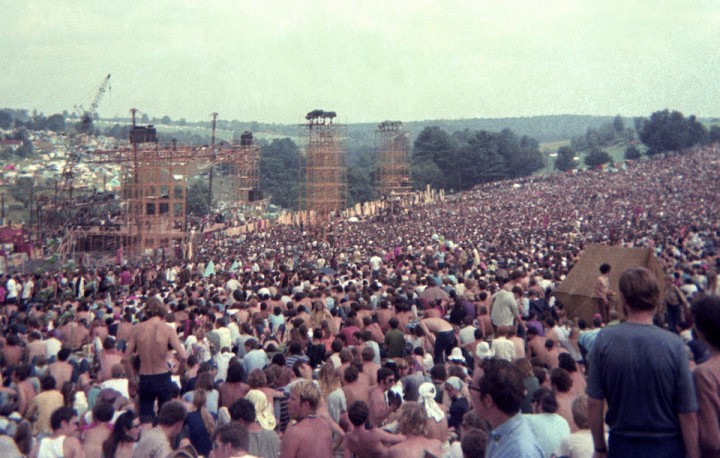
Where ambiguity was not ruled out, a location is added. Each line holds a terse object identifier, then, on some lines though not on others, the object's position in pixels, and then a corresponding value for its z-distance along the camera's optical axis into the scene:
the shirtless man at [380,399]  7.59
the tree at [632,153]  97.81
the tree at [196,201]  83.50
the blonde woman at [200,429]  7.01
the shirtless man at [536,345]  9.51
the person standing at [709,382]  3.81
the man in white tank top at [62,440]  6.62
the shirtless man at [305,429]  5.83
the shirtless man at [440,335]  10.68
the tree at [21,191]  78.81
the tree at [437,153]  90.06
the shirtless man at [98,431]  6.75
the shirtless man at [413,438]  5.68
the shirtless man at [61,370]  9.57
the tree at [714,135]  95.66
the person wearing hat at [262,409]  7.01
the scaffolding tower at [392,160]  69.38
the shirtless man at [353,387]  7.73
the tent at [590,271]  12.96
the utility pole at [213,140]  60.97
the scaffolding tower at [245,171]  55.75
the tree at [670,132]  92.88
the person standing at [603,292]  12.21
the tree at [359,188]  88.38
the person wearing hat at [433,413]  6.46
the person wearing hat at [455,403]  7.52
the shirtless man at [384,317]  11.91
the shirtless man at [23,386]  8.69
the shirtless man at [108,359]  9.40
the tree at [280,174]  98.62
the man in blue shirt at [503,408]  3.91
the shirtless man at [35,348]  10.85
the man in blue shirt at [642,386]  3.78
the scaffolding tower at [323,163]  56.09
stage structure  44.56
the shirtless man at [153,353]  8.40
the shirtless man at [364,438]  6.09
